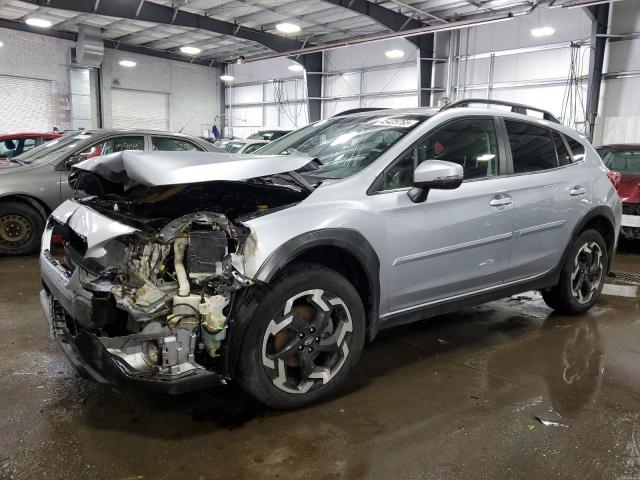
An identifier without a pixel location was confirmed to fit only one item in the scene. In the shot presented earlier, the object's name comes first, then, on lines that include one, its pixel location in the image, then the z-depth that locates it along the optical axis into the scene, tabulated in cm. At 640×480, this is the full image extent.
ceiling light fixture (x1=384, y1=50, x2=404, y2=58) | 1540
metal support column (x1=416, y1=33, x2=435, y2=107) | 1556
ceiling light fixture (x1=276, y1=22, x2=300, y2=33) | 1236
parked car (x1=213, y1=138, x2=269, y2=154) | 1091
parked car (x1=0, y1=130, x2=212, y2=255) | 600
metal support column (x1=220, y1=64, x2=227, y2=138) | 2378
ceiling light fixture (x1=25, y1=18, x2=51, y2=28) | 1377
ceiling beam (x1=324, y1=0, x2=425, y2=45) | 1326
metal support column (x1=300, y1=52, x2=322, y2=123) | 1877
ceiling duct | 1773
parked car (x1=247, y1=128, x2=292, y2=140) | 1402
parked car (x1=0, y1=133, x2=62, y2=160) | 991
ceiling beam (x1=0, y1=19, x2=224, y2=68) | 1754
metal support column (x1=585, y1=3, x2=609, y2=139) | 1233
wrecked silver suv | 230
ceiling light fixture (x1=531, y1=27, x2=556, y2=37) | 1209
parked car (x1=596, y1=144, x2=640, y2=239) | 686
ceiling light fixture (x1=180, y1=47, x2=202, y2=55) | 1527
